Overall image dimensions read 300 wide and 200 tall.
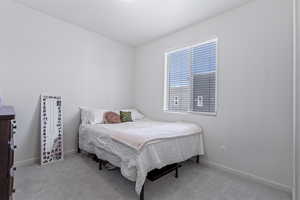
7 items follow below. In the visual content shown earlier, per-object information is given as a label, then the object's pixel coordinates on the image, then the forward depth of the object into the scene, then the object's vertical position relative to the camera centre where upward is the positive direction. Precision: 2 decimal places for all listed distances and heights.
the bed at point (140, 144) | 1.67 -0.63
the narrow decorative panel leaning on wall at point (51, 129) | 2.51 -0.55
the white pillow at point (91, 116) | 2.82 -0.34
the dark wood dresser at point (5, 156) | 0.94 -0.38
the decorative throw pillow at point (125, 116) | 3.21 -0.38
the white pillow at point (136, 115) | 3.46 -0.39
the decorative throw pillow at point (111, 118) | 2.96 -0.39
